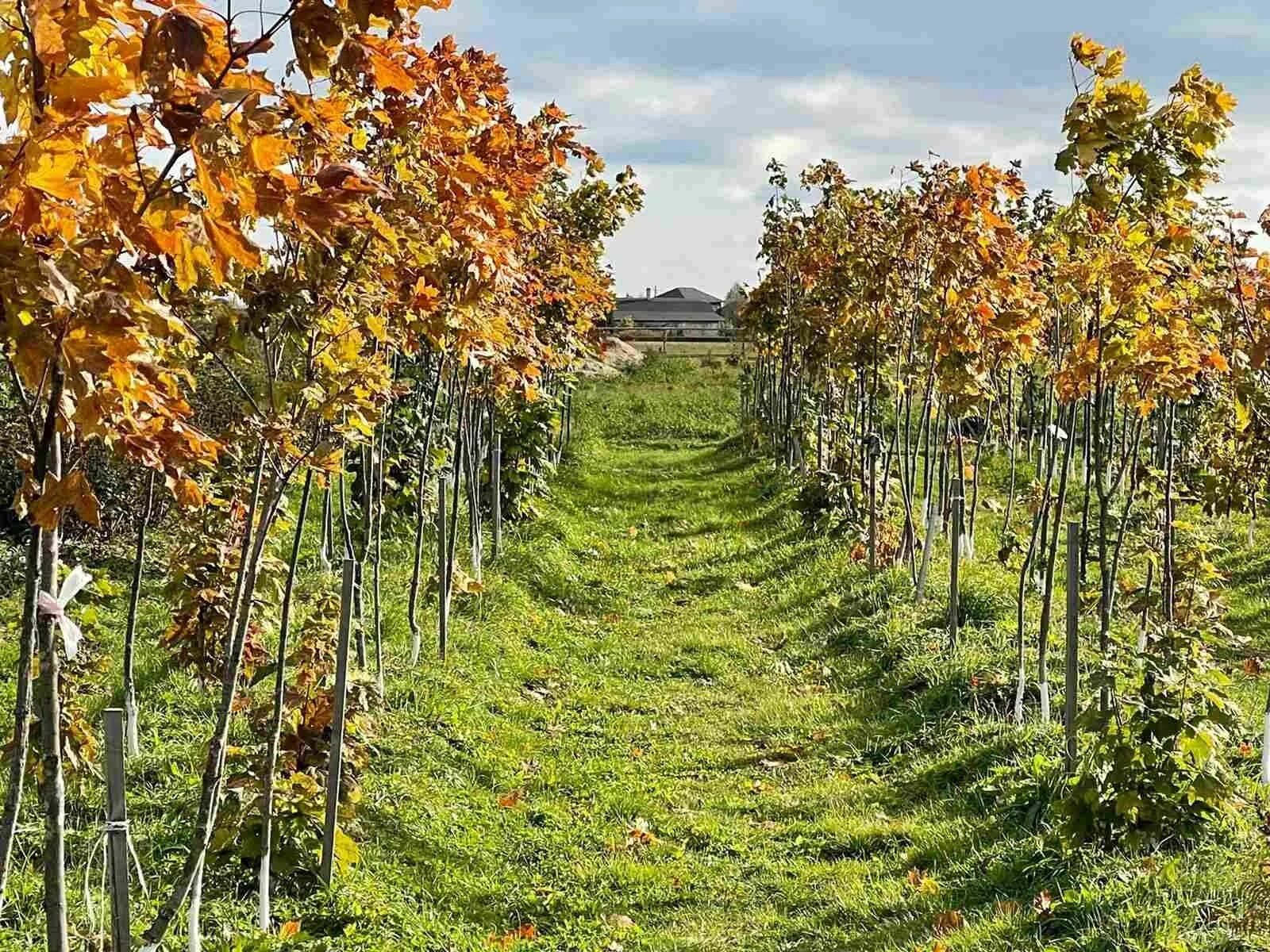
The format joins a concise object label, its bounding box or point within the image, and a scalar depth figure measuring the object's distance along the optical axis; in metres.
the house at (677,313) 56.87
